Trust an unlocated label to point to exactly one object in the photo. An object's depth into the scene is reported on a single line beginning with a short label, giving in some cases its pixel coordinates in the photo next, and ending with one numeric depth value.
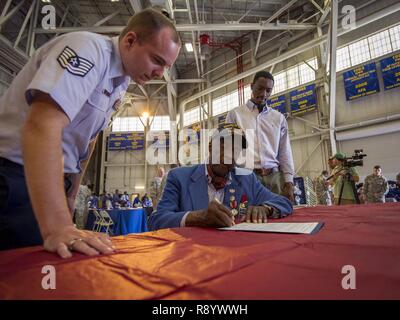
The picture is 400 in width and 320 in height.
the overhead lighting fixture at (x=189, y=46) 7.63
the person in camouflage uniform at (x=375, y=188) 4.10
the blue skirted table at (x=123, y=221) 4.57
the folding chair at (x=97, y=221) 4.74
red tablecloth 0.29
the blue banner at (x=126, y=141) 10.95
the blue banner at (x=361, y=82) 6.08
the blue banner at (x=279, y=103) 7.65
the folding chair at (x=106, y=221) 4.59
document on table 0.68
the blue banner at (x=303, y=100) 7.00
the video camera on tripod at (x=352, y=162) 3.02
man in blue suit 1.14
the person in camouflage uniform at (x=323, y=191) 4.54
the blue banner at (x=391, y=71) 5.74
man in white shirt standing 1.91
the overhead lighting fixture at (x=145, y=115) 10.84
